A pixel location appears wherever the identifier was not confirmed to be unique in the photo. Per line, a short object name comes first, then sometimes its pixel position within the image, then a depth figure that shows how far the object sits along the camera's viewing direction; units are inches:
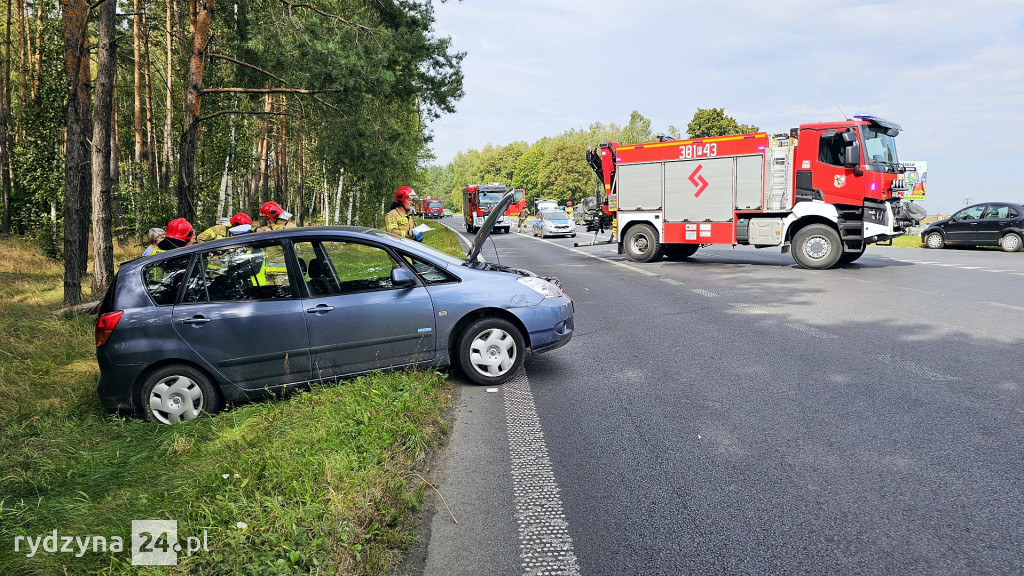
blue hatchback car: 193.9
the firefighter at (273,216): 345.1
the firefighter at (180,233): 275.1
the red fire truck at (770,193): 573.3
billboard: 1734.0
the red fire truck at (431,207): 3909.9
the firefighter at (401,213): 350.6
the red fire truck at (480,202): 1843.0
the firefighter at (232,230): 294.4
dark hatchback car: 812.6
